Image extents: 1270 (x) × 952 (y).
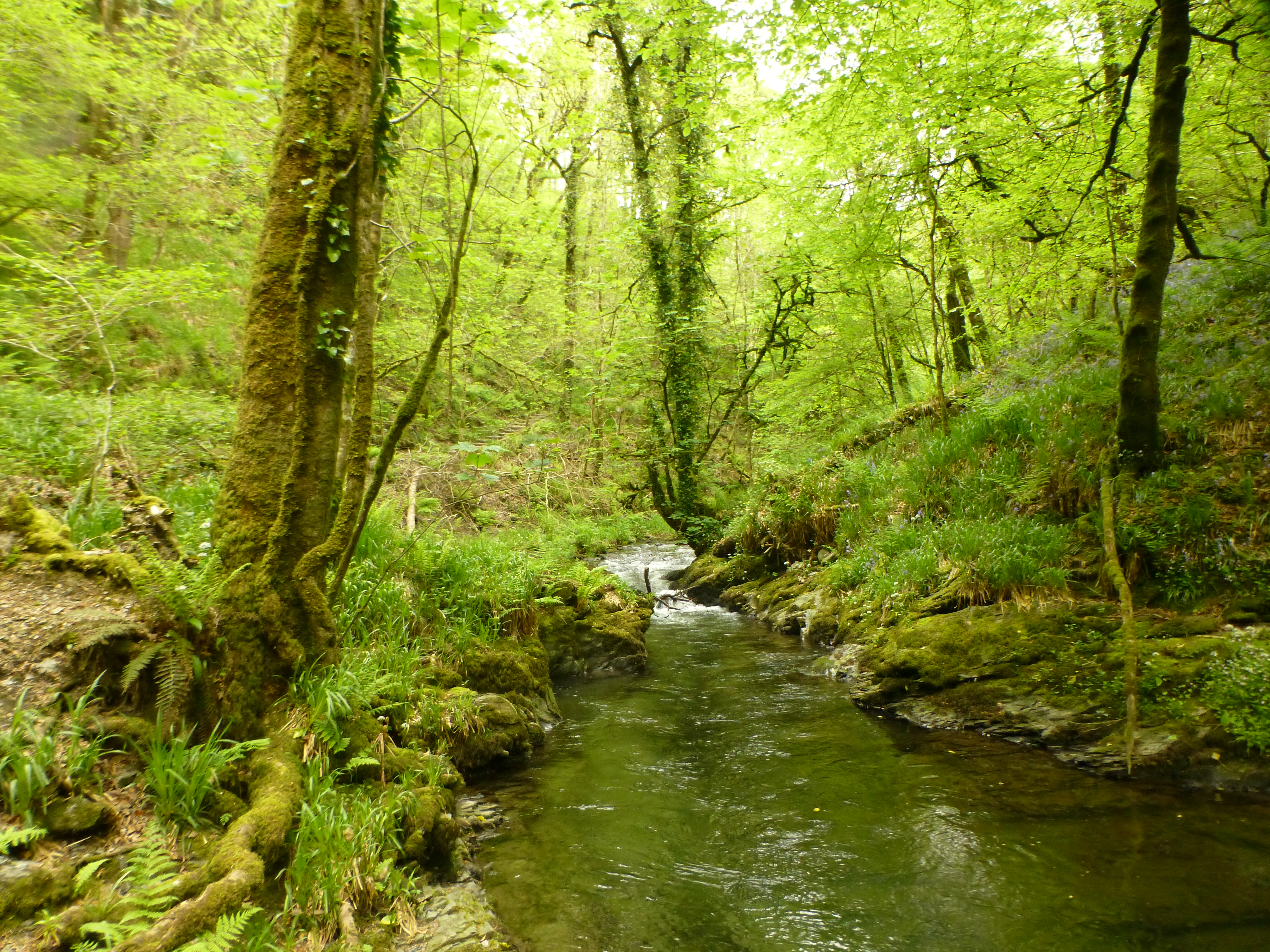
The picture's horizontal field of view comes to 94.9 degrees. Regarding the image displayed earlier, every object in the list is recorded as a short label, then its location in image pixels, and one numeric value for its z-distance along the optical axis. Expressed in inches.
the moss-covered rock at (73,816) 92.7
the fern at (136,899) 79.3
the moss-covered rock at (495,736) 200.4
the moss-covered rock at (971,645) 221.9
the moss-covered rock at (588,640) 311.4
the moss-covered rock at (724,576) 473.7
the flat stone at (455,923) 116.8
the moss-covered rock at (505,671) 233.0
